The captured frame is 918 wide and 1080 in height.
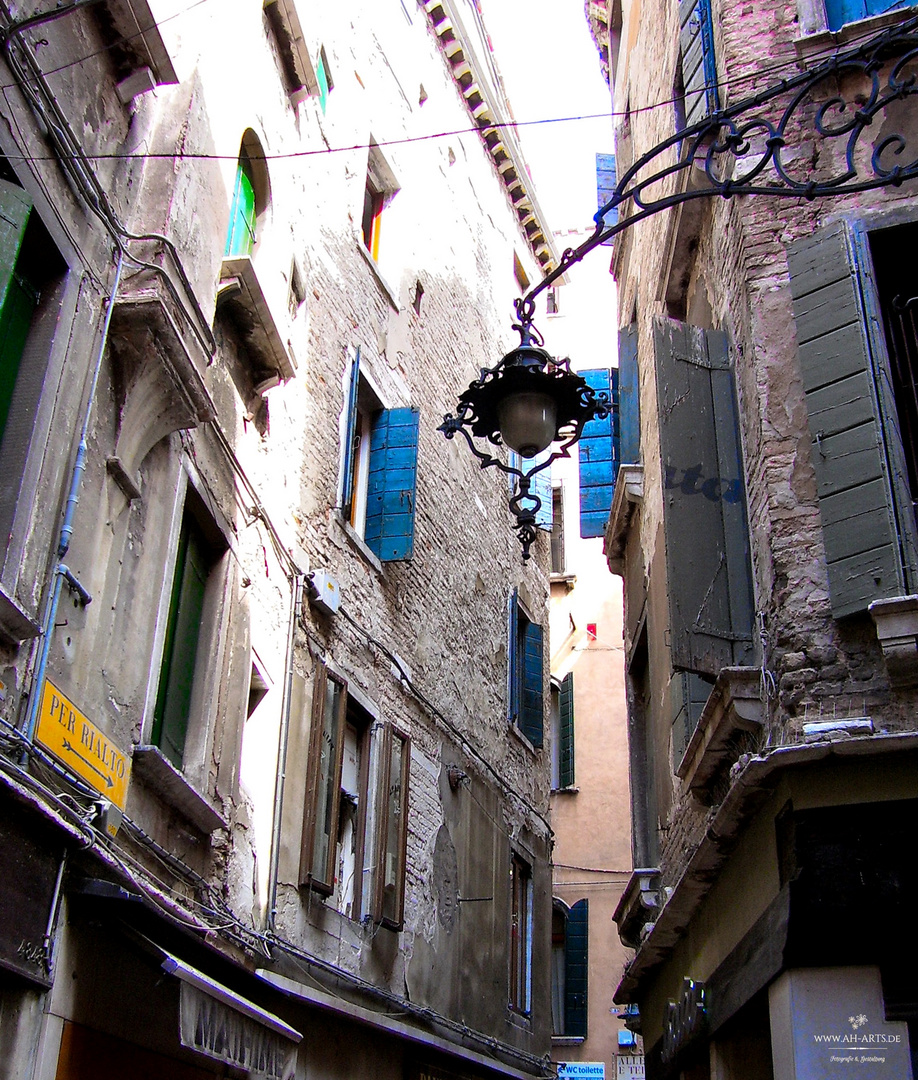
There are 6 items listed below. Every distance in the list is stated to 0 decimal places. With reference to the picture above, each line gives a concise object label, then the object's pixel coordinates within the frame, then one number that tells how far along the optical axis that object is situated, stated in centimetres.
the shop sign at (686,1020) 680
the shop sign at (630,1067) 1723
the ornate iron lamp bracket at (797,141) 425
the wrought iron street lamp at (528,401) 537
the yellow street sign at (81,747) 494
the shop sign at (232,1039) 512
